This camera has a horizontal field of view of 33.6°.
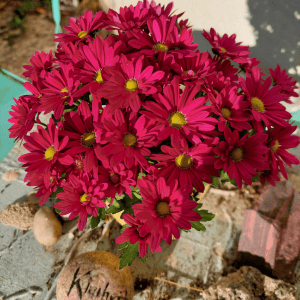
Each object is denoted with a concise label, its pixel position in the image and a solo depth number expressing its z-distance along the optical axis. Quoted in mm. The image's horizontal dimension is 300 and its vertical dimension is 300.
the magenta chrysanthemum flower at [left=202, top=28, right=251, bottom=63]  591
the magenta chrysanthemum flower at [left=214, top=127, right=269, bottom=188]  527
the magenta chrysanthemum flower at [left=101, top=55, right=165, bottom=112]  524
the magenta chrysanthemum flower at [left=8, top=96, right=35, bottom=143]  548
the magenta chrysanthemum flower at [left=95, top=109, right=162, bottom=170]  519
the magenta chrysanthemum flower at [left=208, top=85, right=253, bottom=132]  531
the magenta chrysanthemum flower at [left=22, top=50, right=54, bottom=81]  590
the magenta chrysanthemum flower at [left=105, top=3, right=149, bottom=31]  574
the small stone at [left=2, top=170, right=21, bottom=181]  909
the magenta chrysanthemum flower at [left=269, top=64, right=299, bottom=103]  615
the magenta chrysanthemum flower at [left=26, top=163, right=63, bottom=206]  535
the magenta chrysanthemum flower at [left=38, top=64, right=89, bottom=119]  537
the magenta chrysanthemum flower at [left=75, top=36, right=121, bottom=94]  544
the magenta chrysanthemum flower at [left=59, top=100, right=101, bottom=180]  529
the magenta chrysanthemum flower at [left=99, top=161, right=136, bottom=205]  534
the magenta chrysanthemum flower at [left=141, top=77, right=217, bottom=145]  524
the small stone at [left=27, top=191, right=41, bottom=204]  851
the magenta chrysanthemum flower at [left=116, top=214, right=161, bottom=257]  545
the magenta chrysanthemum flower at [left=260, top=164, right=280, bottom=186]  564
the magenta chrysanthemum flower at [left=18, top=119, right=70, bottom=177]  533
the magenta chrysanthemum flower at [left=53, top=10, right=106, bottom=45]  587
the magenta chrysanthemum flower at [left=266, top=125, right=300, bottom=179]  558
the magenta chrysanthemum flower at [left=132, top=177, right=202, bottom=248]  521
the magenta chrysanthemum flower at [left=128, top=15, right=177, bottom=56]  558
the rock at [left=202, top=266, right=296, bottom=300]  694
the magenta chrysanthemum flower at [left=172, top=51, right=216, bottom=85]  546
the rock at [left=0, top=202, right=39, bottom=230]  803
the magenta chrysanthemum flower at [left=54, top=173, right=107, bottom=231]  539
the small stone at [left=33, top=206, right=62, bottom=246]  797
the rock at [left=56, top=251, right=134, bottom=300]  674
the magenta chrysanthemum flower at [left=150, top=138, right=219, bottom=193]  525
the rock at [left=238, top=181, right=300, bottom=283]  763
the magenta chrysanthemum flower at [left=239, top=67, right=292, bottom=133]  550
